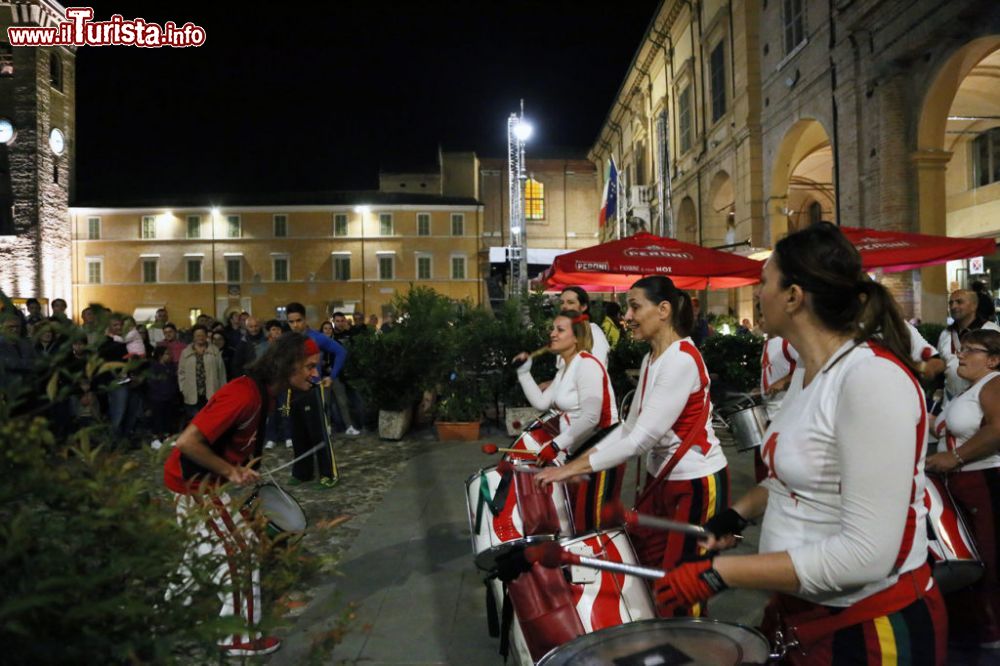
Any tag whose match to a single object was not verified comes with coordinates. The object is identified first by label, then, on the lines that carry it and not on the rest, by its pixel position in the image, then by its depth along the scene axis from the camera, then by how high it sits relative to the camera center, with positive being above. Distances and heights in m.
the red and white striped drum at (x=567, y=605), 2.26 -0.89
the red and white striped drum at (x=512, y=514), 3.14 -0.81
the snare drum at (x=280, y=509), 3.74 -0.90
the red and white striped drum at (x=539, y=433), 4.50 -0.64
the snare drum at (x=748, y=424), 5.28 -0.70
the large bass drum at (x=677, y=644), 1.68 -0.75
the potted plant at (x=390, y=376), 11.05 -0.60
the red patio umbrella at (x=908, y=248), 9.12 +1.02
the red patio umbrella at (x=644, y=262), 10.05 +1.01
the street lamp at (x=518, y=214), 20.89 +3.65
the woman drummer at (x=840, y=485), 1.55 -0.36
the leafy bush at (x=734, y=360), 11.15 -0.46
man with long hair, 3.62 -0.42
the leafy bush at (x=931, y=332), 11.74 -0.08
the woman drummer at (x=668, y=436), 3.03 -0.46
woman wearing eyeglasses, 3.96 -0.95
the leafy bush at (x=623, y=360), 11.16 -0.43
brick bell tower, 43.00 +12.37
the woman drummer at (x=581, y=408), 3.87 -0.44
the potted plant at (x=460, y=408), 10.74 -1.09
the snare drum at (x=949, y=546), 3.45 -1.09
